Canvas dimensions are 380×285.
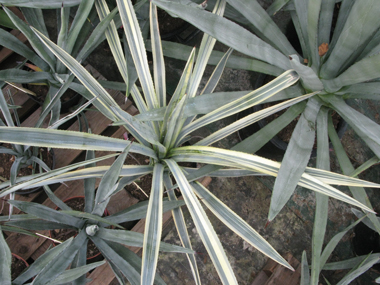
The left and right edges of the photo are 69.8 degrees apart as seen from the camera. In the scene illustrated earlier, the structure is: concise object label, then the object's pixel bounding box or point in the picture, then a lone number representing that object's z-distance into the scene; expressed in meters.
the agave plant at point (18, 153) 0.82
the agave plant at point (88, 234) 0.62
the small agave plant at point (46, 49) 0.83
